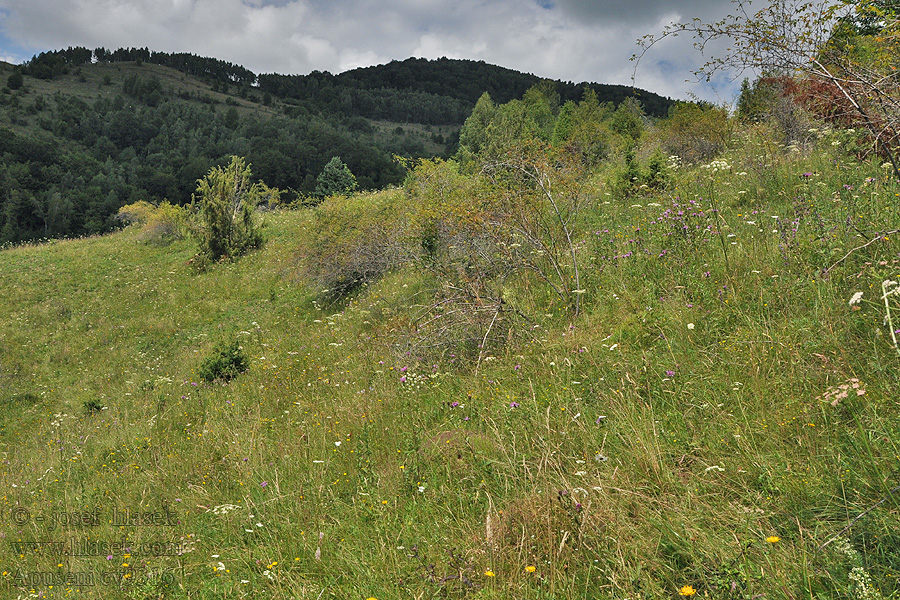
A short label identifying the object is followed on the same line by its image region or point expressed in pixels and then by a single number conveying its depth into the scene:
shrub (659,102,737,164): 14.75
